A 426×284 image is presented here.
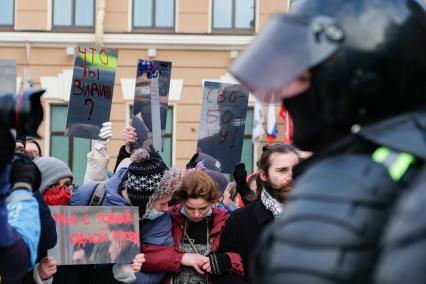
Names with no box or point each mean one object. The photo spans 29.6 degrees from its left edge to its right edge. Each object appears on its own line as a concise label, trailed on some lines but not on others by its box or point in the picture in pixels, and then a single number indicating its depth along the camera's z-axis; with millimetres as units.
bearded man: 4258
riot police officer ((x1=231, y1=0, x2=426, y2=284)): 1242
